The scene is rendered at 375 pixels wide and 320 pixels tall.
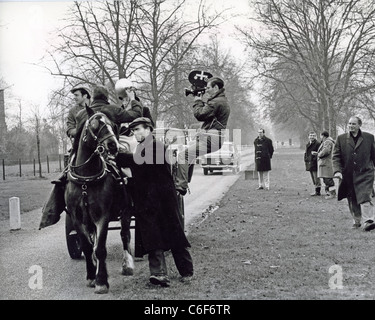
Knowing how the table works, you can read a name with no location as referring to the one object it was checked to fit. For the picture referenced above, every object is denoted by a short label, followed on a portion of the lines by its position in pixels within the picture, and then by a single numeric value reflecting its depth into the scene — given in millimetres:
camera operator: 8492
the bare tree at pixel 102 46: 21266
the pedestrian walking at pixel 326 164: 17891
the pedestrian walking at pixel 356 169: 10859
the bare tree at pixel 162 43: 22109
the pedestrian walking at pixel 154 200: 7043
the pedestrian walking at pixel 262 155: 21016
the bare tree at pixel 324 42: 25891
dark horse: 6848
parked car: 30359
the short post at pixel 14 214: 12547
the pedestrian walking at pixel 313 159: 18750
